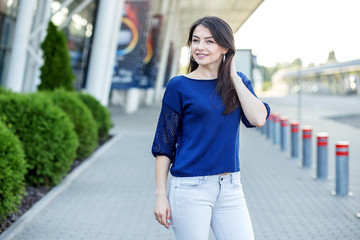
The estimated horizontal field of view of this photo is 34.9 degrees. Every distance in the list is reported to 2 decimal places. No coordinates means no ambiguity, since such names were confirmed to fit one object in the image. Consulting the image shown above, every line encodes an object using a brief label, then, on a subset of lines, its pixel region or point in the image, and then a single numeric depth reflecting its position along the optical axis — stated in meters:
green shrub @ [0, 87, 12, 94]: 9.23
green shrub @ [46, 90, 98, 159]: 11.30
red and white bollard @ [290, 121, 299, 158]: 12.52
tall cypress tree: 14.60
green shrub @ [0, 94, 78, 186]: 7.91
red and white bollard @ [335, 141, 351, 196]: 8.20
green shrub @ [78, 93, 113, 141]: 14.56
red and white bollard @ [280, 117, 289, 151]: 13.87
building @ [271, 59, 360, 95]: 67.69
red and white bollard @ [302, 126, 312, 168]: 10.94
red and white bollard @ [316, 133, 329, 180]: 9.48
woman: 2.74
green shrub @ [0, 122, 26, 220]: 5.60
